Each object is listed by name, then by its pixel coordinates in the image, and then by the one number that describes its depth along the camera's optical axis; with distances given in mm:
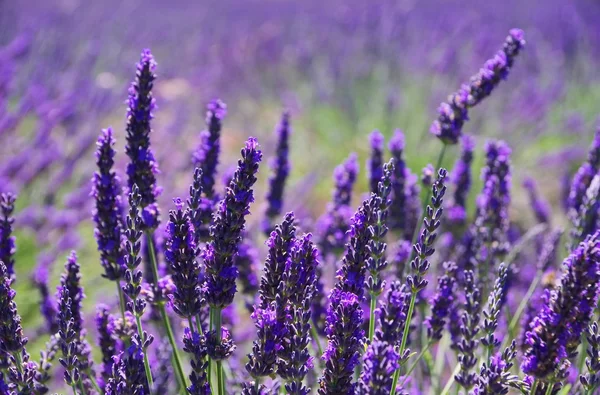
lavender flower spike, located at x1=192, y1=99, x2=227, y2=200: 1328
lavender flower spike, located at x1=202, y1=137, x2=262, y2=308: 1214
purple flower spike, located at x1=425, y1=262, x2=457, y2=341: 1288
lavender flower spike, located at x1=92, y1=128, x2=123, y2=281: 1272
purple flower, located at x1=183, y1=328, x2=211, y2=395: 1223
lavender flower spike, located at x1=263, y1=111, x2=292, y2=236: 1437
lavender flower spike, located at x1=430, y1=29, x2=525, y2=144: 1337
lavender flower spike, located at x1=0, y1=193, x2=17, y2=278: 1252
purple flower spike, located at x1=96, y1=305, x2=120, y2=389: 1269
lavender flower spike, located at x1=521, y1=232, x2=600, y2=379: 1197
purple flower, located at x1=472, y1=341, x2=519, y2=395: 1206
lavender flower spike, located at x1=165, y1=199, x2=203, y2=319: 1222
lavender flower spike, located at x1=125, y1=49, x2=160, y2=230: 1272
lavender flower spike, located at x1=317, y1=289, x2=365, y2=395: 1210
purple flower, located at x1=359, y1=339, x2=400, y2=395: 1175
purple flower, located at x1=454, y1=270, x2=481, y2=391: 1240
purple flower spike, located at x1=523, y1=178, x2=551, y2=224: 1571
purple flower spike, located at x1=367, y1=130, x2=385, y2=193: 1412
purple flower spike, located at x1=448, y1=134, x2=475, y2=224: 1443
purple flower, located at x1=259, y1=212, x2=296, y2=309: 1215
